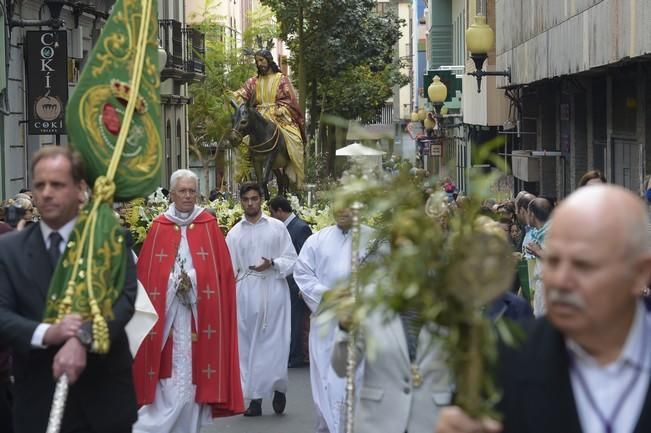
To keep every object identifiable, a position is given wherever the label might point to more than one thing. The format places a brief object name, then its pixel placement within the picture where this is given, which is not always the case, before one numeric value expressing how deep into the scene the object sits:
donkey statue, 20.69
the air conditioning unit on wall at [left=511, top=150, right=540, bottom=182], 26.76
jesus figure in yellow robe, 21.14
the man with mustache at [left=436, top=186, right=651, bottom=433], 3.57
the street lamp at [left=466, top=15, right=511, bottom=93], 22.80
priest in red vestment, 9.99
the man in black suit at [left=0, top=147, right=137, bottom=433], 5.97
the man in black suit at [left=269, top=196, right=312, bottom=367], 15.65
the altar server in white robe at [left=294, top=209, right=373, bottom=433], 10.03
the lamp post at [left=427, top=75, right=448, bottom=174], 34.09
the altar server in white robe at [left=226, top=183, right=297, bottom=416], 12.80
